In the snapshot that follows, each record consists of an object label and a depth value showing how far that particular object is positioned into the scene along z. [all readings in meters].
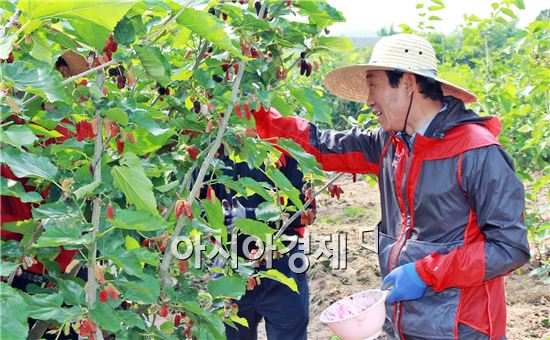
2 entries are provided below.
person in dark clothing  2.78
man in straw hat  2.00
